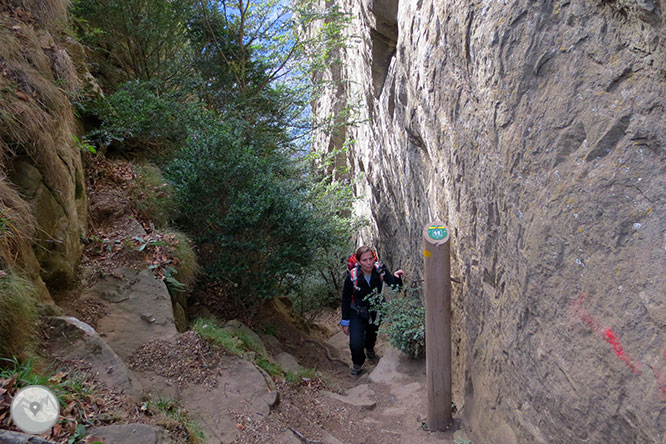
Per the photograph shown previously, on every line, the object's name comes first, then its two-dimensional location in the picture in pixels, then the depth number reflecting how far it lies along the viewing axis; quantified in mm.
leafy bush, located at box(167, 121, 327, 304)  6480
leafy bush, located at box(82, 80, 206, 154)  7480
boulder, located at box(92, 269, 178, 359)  4660
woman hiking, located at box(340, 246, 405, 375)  6988
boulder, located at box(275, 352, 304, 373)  6449
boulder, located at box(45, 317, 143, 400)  3613
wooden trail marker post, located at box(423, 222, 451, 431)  4387
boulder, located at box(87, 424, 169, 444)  2793
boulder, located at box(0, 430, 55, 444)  2223
